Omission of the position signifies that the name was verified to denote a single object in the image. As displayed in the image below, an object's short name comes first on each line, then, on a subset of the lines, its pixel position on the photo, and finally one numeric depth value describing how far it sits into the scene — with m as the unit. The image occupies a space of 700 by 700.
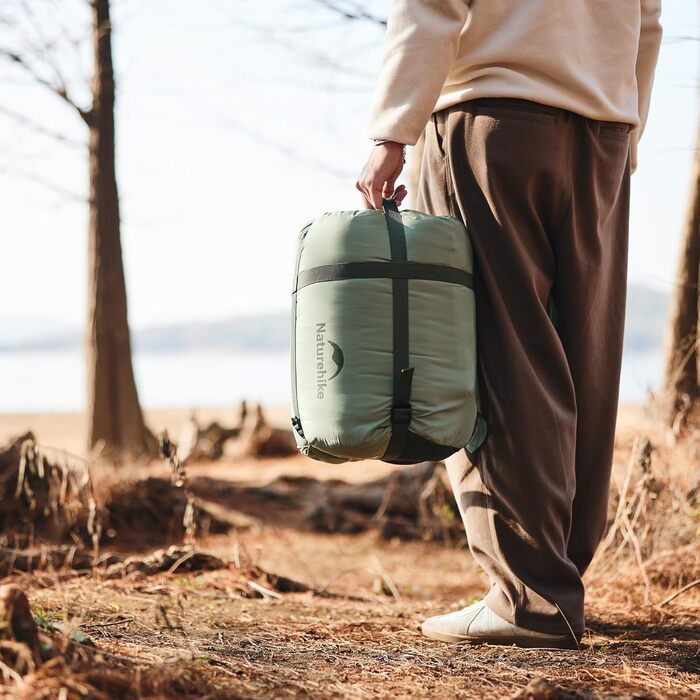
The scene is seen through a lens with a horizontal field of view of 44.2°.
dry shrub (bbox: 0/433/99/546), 4.36
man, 2.25
